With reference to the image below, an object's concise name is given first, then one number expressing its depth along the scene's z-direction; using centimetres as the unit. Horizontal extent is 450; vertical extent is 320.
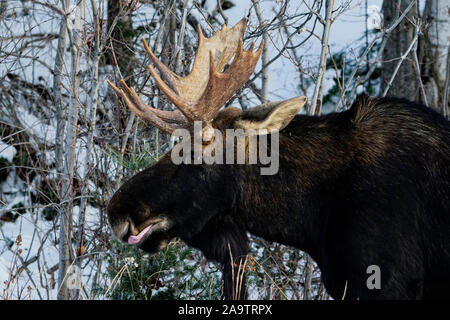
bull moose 847
